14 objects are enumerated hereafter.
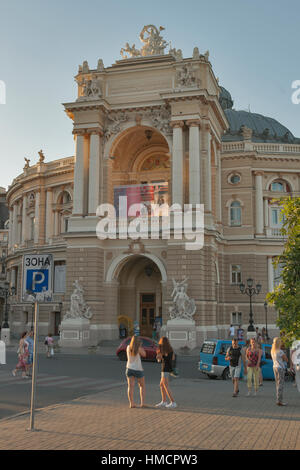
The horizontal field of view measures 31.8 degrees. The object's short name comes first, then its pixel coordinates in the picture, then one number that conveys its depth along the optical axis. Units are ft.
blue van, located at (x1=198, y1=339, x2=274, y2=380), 68.33
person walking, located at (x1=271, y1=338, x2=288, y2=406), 46.21
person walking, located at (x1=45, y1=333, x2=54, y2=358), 98.27
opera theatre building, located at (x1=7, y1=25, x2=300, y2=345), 123.65
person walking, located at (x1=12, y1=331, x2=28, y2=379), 65.67
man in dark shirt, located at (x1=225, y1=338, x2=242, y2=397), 53.36
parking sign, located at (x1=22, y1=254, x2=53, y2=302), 33.42
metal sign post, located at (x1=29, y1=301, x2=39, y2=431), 33.35
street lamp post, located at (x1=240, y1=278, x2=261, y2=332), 116.86
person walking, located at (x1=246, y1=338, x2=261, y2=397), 53.31
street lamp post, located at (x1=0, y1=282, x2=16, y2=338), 144.66
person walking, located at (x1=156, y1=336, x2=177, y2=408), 44.16
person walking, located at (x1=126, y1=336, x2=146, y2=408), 44.39
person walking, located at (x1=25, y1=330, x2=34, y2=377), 65.72
